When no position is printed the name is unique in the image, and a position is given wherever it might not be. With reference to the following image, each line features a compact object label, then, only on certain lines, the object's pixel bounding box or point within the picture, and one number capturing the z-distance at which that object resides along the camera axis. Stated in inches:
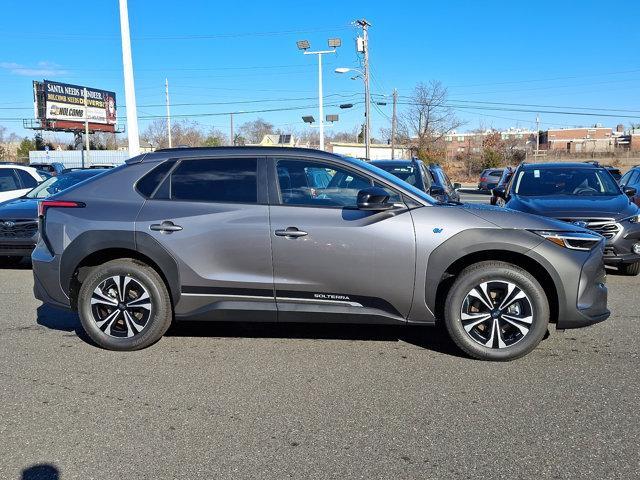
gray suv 172.4
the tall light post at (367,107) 1321.4
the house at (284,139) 1393.9
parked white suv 440.8
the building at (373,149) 2313.5
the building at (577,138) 3161.9
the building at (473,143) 2476.9
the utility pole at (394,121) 1811.5
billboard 2242.9
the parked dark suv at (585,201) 284.2
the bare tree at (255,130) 2613.2
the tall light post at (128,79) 496.1
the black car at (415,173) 400.2
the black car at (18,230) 343.0
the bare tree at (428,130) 2058.8
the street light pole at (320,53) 1180.2
